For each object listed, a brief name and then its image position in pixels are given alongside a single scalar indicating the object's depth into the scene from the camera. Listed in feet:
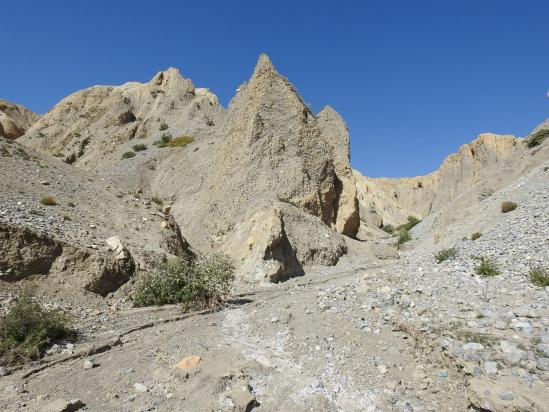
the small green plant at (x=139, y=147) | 131.23
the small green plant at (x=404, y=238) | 98.20
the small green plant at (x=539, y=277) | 27.31
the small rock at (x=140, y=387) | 19.01
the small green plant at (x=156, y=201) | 67.31
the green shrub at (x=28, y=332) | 22.79
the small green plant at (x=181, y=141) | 123.85
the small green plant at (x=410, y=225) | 147.69
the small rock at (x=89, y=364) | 21.86
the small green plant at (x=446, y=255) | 42.17
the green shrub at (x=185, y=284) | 36.47
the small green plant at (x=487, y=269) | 32.30
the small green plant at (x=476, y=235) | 48.77
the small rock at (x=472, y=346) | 19.11
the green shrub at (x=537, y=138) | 103.30
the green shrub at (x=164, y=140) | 131.19
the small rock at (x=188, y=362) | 21.38
